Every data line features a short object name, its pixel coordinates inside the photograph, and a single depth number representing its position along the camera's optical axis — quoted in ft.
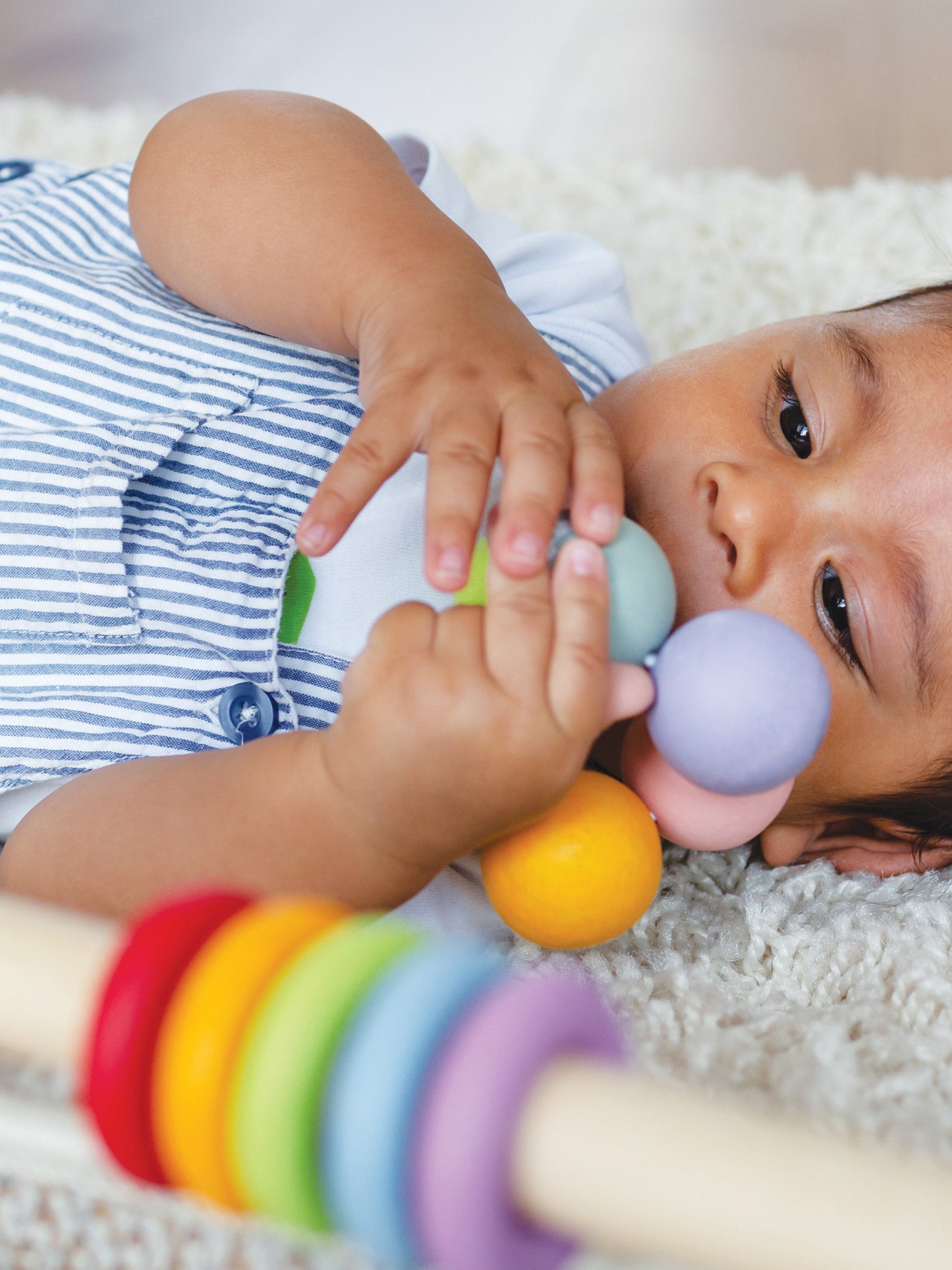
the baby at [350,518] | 1.34
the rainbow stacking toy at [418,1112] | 0.94
